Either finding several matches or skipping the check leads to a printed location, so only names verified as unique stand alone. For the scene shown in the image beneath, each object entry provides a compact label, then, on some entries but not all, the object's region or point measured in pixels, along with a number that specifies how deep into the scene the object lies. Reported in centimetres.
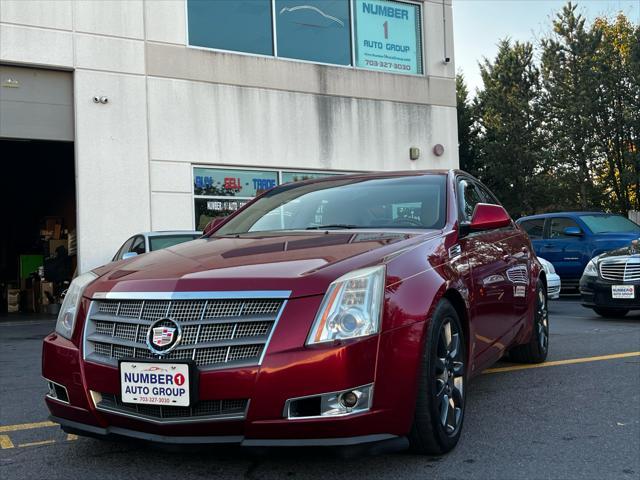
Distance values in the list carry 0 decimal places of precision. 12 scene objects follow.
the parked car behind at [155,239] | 955
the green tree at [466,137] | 3559
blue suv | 1280
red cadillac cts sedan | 267
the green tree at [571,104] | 2952
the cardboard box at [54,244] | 1569
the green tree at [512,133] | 3422
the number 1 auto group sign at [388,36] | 1534
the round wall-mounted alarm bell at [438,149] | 1605
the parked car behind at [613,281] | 852
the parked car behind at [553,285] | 968
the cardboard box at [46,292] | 1438
